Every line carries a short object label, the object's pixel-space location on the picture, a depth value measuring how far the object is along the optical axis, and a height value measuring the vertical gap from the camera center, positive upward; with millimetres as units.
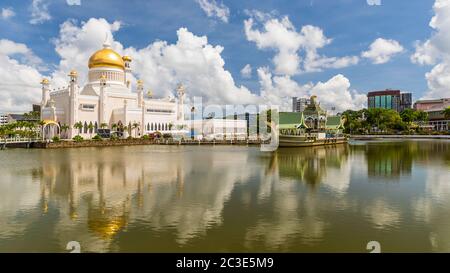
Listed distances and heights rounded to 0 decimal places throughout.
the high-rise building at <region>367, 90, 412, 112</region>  197625 +19436
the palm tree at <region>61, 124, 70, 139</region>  63781 +361
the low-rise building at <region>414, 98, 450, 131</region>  114506 +5215
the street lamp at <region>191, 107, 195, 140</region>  78700 +1668
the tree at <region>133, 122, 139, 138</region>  71781 +908
